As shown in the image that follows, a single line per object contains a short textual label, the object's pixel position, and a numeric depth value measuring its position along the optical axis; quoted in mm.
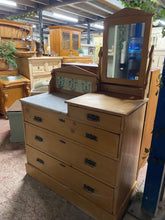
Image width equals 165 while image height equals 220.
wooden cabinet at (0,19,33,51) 3875
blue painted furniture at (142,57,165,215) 1250
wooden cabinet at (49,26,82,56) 5168
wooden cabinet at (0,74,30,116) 3535
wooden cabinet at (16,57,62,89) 3880
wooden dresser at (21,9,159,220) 1204
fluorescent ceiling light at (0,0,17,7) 4402
